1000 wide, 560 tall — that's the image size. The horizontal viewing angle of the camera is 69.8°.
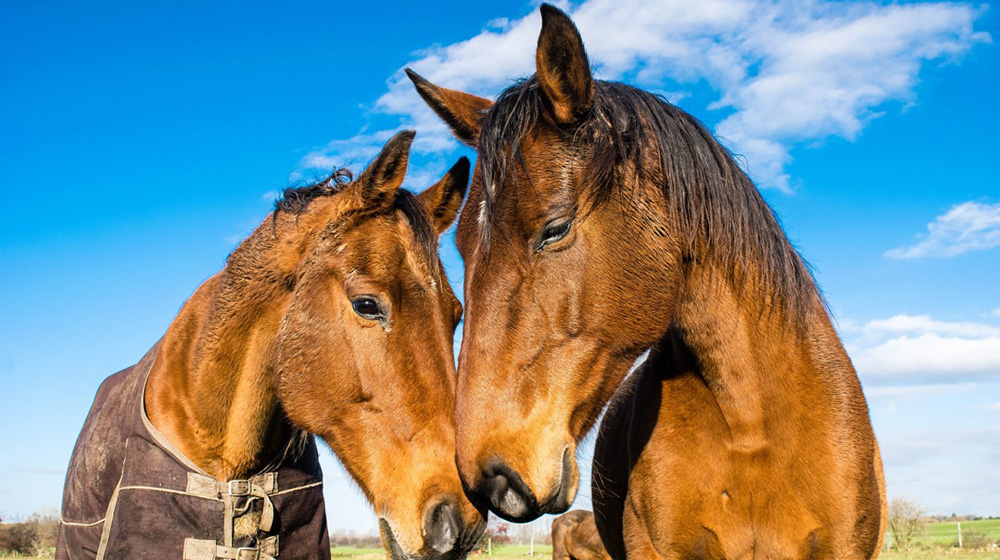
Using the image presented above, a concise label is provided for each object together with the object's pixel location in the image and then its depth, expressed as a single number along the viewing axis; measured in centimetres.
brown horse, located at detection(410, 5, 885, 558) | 280
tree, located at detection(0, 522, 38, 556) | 3097
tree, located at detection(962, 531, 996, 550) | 3458
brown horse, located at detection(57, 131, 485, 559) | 342
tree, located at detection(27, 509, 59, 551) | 3189
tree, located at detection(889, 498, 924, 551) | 3297
